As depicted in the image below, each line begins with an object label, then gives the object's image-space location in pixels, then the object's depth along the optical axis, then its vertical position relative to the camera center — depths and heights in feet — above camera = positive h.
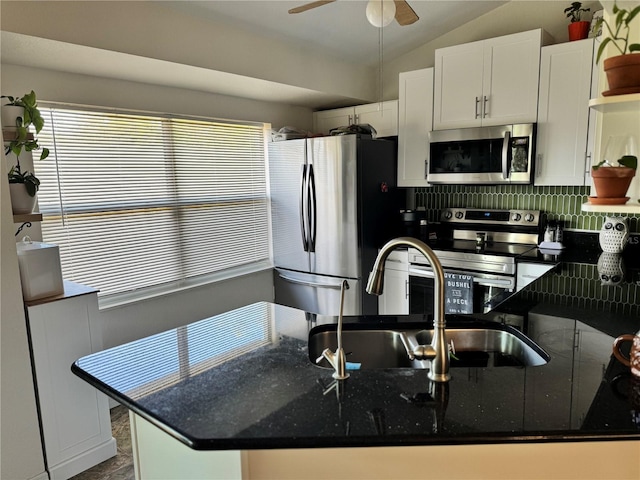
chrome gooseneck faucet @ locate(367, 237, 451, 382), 3.92 -1.23
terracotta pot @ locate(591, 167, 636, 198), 5.13 -0.12
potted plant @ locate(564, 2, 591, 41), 9.79 +3.25
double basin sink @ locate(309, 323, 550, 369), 5.28 -2.09
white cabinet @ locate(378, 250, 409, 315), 11.92 -3.00
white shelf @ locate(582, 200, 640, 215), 5.12 -0.45
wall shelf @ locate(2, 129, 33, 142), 6.81 +0.76
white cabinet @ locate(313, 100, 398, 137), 12.84 +1.80
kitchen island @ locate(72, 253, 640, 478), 3.26 -1.89
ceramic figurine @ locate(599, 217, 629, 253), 9.94 -1.46
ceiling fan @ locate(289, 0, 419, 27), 6.49 +2.66
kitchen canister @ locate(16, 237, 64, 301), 7.16 -1.43
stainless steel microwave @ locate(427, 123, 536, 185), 10.45 +0.44
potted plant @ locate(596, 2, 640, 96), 4.74 +1.09
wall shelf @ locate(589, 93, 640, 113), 4.83 +0.77
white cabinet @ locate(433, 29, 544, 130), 10.31 +2.23
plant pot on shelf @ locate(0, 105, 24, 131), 6.81 +1.07
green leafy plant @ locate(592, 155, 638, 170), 5.09 +0.09
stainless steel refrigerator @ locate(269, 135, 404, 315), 11.66 -1.00
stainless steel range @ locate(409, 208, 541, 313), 10.27 -1.88
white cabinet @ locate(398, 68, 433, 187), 11.98 +1.37
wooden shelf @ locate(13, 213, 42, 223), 6.95 -0.53
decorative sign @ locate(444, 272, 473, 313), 10.56 -2.88
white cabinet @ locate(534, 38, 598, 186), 9.66 +1.30
